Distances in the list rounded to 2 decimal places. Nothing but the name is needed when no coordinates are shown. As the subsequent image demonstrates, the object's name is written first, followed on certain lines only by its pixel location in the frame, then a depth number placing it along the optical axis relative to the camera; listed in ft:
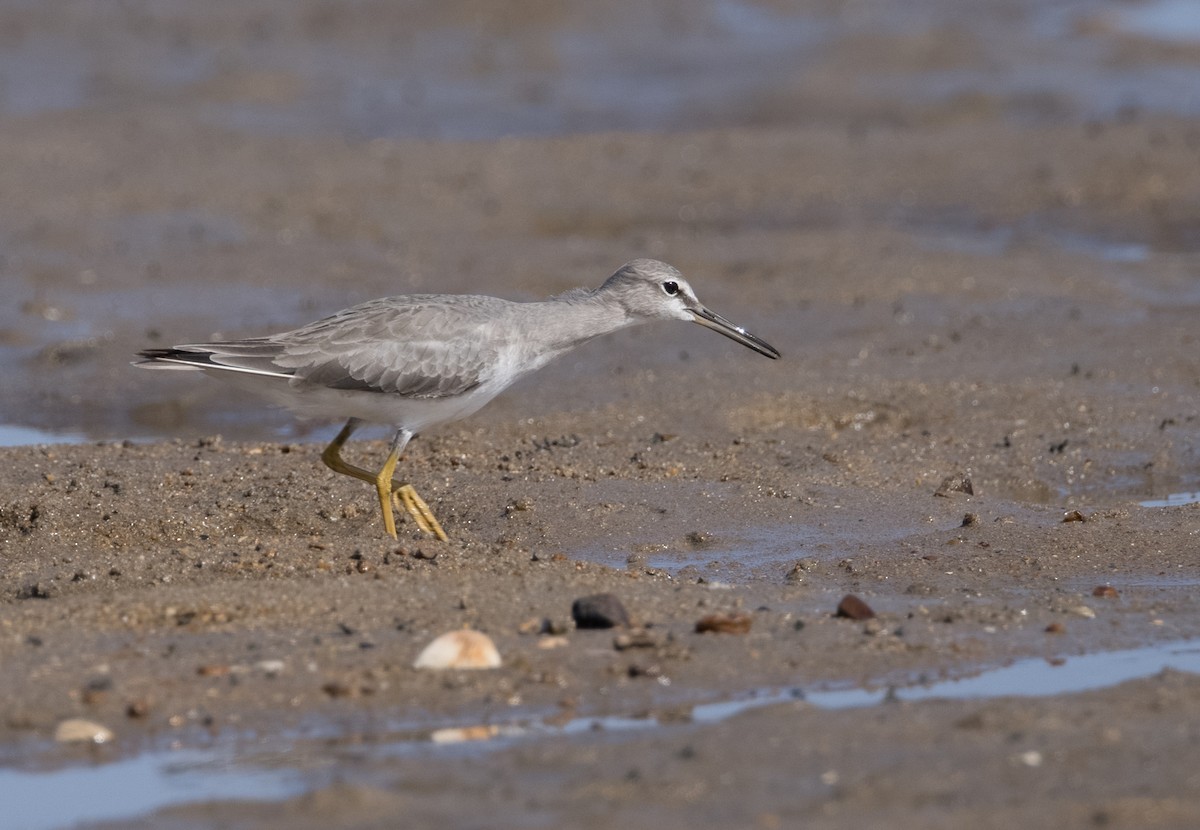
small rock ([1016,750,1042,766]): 33.35
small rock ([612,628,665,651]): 39.47
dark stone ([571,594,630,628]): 40.57
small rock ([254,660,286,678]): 37.93
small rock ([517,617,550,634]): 40.81
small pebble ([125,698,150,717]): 36.17
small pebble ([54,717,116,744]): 35.42
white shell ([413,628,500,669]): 38.29
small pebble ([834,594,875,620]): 41.96
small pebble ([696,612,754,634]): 40.70
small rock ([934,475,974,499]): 55.98
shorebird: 52.31
